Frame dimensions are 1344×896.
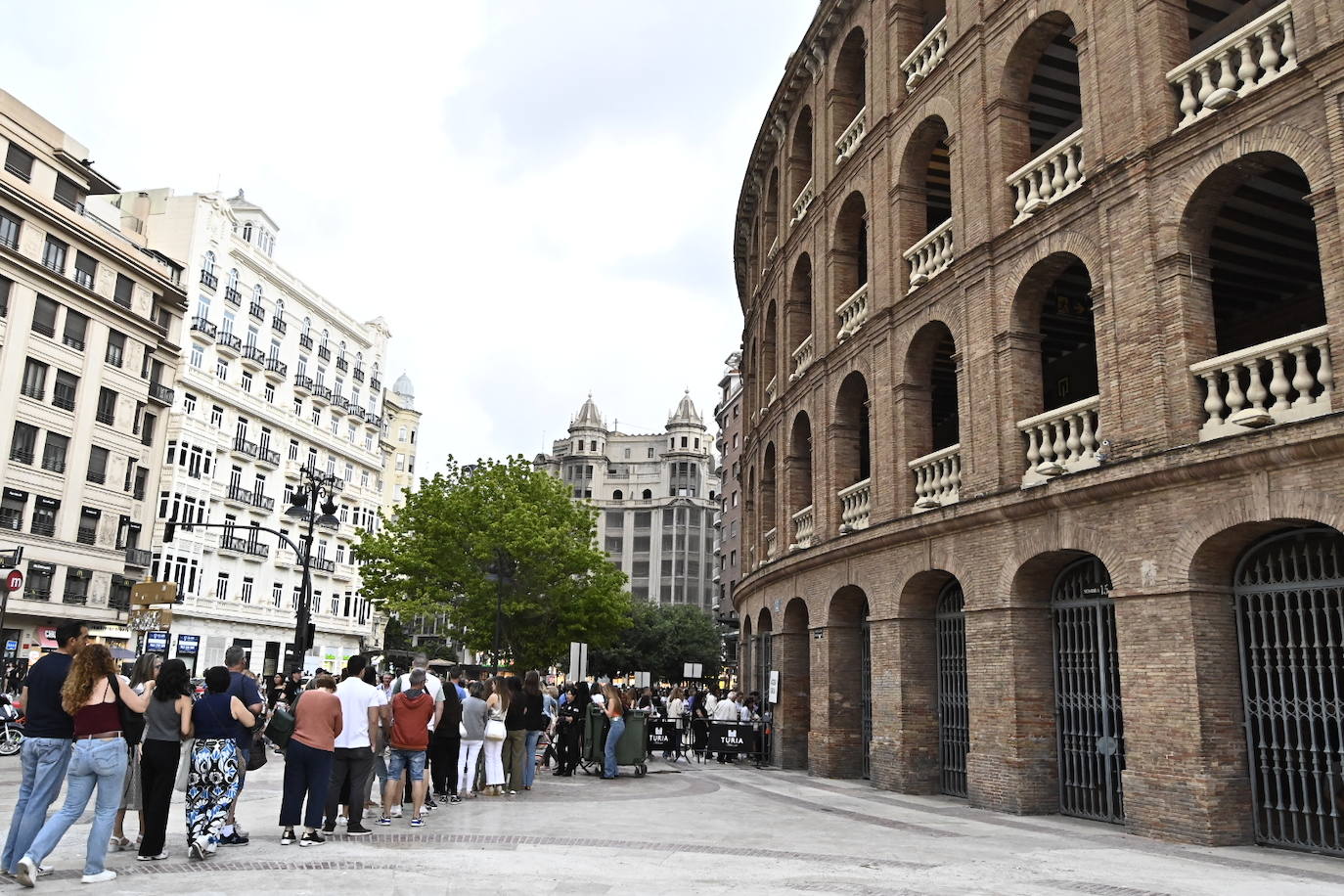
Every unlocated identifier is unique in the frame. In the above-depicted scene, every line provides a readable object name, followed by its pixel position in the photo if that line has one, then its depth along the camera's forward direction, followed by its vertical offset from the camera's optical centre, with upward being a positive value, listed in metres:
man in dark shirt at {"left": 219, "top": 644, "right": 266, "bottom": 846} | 9.59 -0.40
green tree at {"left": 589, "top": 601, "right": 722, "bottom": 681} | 77.00 +1.32
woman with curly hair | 7.86 -0.78
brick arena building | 11.41 +3.46
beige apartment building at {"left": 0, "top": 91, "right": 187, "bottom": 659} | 38.41 +10.73
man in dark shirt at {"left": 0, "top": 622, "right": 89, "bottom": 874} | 7.87 -0.81
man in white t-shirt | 10.42 -0.87
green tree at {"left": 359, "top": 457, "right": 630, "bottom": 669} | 39.00 +3.59
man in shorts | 11.73 -0.90
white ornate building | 49.66 +11.77
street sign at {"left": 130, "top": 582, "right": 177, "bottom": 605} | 22.03 +1.24
